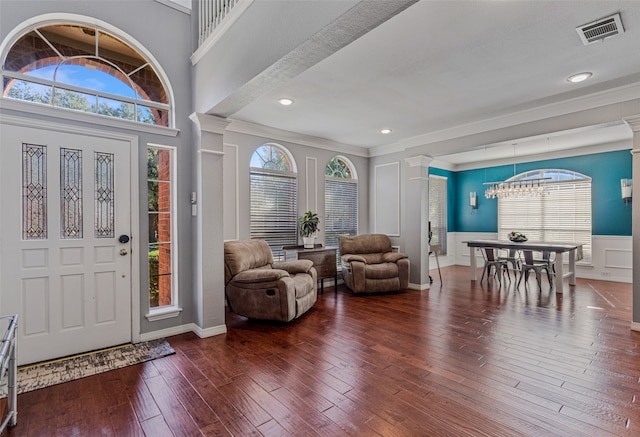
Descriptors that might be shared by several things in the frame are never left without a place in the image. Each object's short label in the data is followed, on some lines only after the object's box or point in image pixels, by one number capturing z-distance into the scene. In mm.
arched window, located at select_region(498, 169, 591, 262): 6746
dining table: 5277
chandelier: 5944
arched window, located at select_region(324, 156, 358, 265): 6062
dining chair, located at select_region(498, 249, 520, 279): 6125
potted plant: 5371
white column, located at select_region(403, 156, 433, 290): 5680
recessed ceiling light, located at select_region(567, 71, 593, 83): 3205
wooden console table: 5184
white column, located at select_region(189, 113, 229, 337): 3414
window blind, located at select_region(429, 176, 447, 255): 8078
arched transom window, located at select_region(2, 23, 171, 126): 2754
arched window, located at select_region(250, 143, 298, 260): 5062
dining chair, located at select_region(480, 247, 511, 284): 6230
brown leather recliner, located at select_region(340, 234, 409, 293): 5262
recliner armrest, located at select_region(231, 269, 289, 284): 3734
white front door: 2650
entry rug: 2469
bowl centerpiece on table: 6172
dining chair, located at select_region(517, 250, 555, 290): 5673
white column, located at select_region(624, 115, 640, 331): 3463
